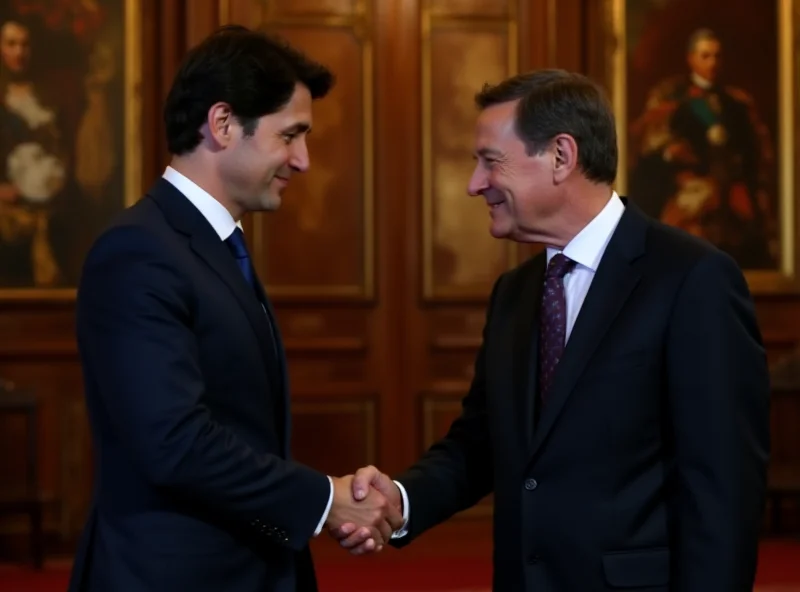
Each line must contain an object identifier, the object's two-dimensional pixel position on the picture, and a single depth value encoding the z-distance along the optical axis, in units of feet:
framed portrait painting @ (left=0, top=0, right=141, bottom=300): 20.71
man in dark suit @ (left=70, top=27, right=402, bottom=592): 7.66
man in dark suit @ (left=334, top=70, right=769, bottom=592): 7.81
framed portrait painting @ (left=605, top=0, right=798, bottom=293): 22.21
